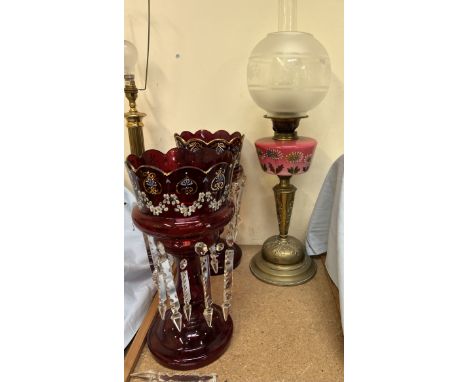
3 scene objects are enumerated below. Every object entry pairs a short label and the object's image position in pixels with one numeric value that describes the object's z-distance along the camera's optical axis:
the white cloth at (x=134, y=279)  0.67
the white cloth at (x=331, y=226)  0.63
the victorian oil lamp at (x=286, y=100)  0.73
